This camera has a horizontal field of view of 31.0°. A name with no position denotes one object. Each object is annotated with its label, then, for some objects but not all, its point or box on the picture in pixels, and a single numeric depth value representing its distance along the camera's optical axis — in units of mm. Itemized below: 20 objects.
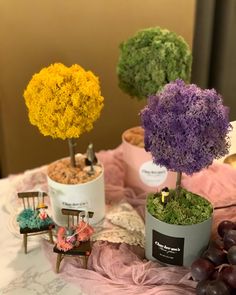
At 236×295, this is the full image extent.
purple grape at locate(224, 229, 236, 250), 727
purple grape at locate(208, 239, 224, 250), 747
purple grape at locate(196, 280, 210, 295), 662
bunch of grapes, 654
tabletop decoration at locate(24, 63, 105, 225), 787
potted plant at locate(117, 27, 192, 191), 924
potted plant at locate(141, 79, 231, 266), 672
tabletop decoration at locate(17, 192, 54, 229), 836
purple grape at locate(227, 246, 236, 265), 686
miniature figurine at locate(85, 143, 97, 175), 895
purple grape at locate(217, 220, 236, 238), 790
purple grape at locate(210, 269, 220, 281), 677
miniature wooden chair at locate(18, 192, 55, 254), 832
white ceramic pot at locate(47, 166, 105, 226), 855
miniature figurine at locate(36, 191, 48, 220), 841
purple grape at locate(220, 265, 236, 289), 655
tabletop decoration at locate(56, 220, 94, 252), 774
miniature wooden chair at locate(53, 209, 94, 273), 767
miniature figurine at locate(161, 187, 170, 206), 769
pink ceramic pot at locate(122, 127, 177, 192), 973
